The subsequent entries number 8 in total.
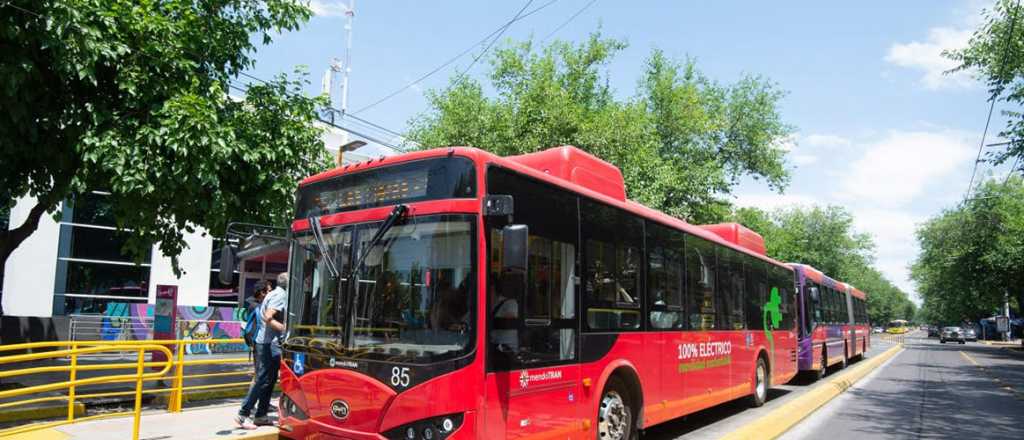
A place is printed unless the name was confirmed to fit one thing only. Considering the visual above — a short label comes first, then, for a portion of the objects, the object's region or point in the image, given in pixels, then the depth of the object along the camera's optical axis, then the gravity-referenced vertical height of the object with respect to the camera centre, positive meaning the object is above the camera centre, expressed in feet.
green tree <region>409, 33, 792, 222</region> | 70.74 +22.35
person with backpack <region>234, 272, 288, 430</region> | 25.23 -2.45
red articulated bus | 16.79 -0.22
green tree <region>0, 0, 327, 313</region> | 27.40 +7.71
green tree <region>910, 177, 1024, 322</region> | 140.36 +14.02
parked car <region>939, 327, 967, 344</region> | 210.79 -9.31
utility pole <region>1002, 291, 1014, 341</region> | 175.44 -1.48
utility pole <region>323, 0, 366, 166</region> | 73.35 +27.90
